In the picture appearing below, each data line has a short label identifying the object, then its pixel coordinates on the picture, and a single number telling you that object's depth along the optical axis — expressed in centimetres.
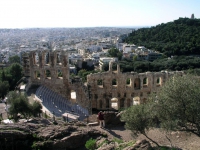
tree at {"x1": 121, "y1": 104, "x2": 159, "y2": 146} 1423
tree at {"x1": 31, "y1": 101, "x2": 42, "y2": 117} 1902
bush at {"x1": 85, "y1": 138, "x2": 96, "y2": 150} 1238
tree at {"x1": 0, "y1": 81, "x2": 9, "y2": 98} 3106
